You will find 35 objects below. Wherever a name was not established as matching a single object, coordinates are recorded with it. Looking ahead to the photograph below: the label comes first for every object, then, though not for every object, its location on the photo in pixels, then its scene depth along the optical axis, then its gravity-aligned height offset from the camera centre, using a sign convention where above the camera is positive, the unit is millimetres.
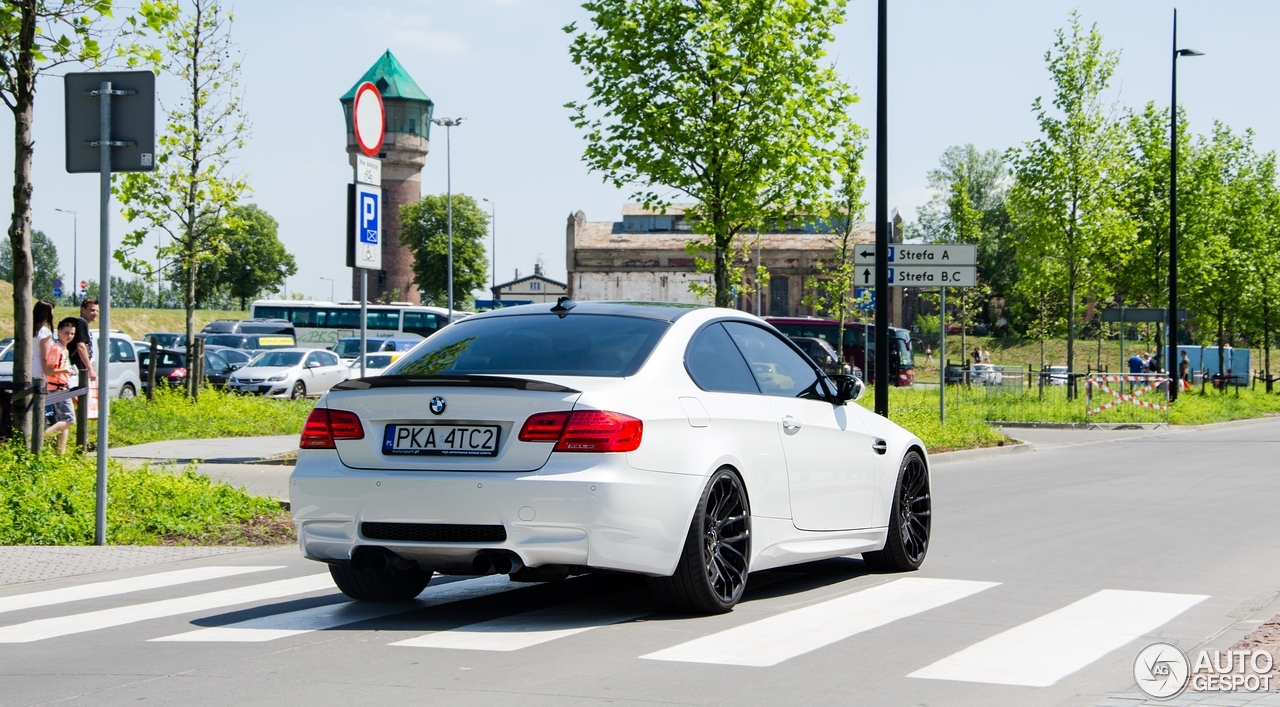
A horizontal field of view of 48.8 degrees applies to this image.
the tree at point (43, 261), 160625 +7646
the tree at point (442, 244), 102188 +5996
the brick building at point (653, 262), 102938 +4841
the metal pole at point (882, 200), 19500 +1817
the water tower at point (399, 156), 116956 +14208
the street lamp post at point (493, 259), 102312 +4804
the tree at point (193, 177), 26547 +2790
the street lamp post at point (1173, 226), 36406 +2681
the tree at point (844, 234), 55000 +3909
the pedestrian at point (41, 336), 14695 -134
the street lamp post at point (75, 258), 94350 +4810
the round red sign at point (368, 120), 13523 +1987
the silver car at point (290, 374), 37031 -1325
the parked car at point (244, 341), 52372 -645
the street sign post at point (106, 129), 9836 +1365
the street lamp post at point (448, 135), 71112 +9841
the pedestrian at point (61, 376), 14898 -578
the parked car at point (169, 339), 61219 -659
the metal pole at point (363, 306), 13797 +202
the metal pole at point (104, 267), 9766 +399
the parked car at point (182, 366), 38812 -1175
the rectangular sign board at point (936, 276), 22578 +843
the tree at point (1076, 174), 35062 +3872
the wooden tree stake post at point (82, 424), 12651 -911
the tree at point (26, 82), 12359 +2143
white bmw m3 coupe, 6211 -619
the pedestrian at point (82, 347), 15914 -263
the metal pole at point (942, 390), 23484 -1032
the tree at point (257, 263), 126875 +5628
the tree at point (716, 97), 21938 +3628
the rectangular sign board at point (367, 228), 14048 +978
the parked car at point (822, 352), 50250 -885
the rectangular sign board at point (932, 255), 22406 +1186
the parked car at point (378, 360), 46219 -1157
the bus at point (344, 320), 76125 +305
